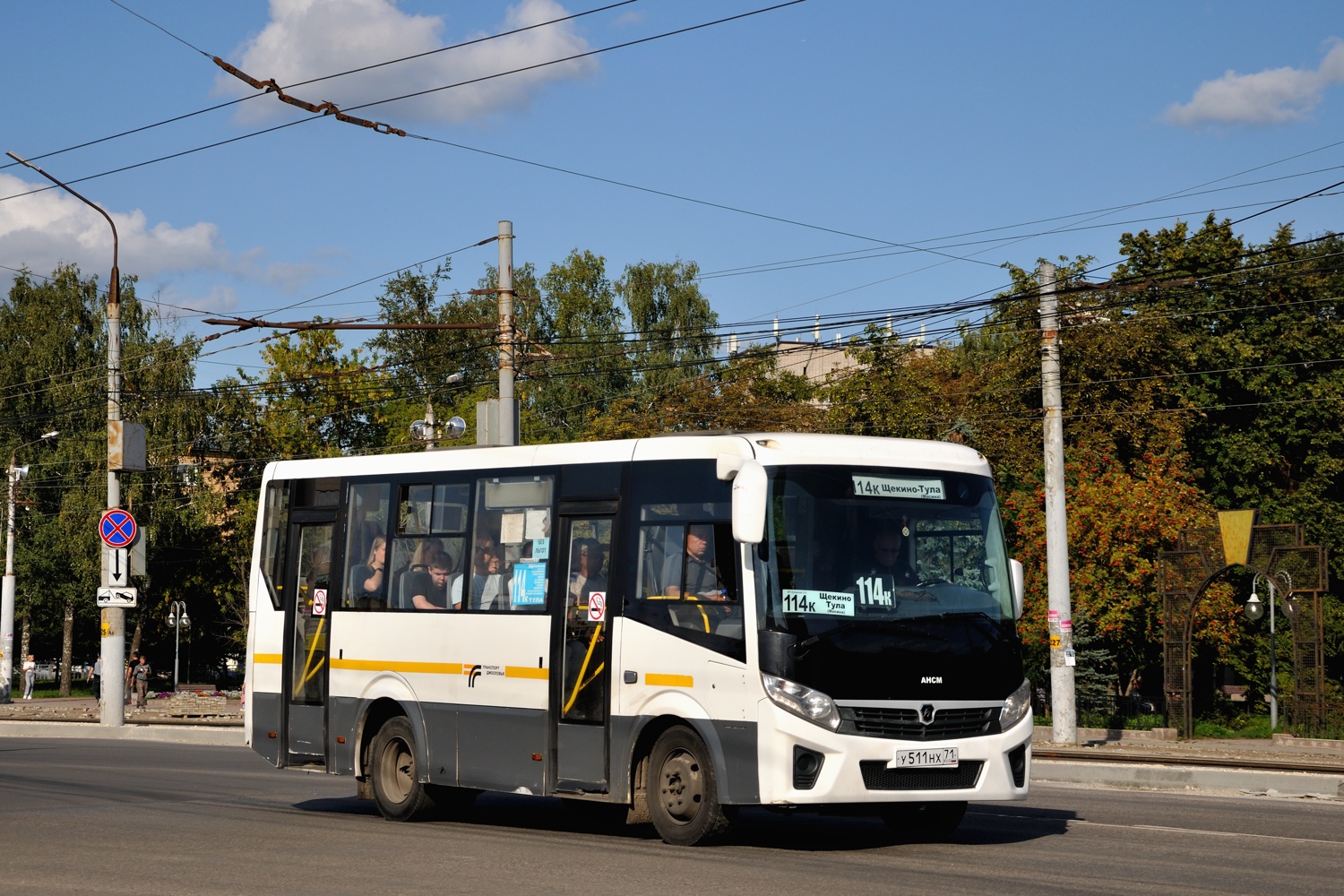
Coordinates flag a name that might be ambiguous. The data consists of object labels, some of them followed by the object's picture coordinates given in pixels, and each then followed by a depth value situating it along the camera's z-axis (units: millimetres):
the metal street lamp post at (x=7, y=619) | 51500
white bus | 11703
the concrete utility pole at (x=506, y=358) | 26875
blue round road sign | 32812
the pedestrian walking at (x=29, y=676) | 63031
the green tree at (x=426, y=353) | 73125
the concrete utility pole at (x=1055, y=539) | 28297
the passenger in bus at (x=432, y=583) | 14641
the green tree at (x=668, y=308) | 72062
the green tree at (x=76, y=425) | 65188
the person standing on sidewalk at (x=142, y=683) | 50438
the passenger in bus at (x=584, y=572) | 13250
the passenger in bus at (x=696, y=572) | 12266
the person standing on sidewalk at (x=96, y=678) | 56503
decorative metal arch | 30125
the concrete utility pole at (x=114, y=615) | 33625
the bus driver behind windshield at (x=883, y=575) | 11953
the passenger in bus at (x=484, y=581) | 14133
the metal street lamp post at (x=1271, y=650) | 33531
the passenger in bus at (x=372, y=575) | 15383
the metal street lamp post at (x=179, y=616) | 63250
